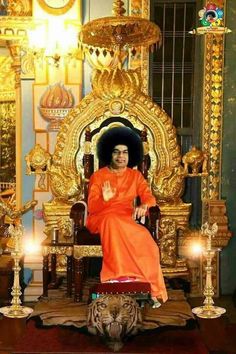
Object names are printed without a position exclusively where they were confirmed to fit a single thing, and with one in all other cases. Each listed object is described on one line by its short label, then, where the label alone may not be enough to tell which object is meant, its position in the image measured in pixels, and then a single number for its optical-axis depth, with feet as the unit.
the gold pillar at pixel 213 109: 24.40
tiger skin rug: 15.78
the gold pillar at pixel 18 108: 24.56
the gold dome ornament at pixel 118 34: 21.36
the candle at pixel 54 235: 20.97
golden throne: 23.35
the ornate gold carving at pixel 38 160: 23.39
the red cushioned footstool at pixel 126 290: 18.17
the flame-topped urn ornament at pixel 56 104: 24.08
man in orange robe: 19.29
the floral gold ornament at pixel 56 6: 23.84
